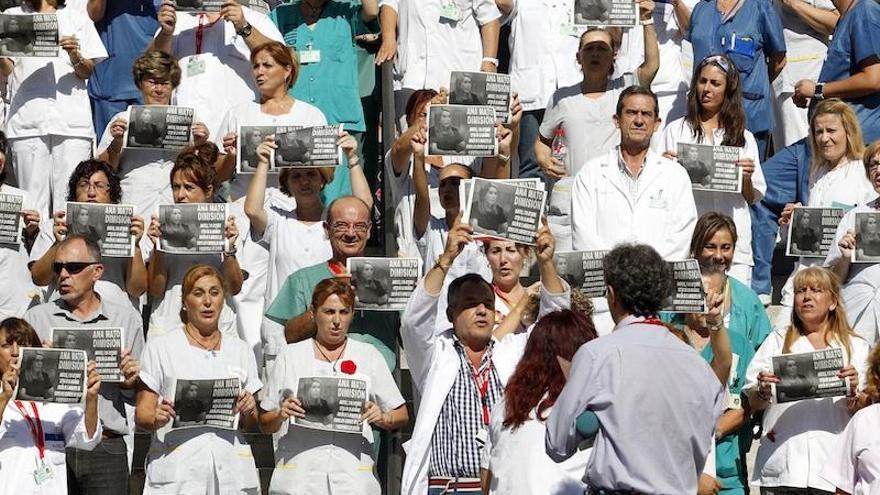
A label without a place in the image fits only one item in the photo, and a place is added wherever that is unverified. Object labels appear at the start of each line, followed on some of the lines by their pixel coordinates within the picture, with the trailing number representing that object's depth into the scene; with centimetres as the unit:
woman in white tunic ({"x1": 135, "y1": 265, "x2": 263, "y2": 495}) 1044
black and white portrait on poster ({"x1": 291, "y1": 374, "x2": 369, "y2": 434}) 1027
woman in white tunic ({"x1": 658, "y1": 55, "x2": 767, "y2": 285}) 1240
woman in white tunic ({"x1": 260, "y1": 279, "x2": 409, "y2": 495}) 1032
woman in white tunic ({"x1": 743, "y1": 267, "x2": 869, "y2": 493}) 1036
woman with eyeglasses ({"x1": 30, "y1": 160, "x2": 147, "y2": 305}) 1155
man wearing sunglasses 1088
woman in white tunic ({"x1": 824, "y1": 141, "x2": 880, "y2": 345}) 1145
